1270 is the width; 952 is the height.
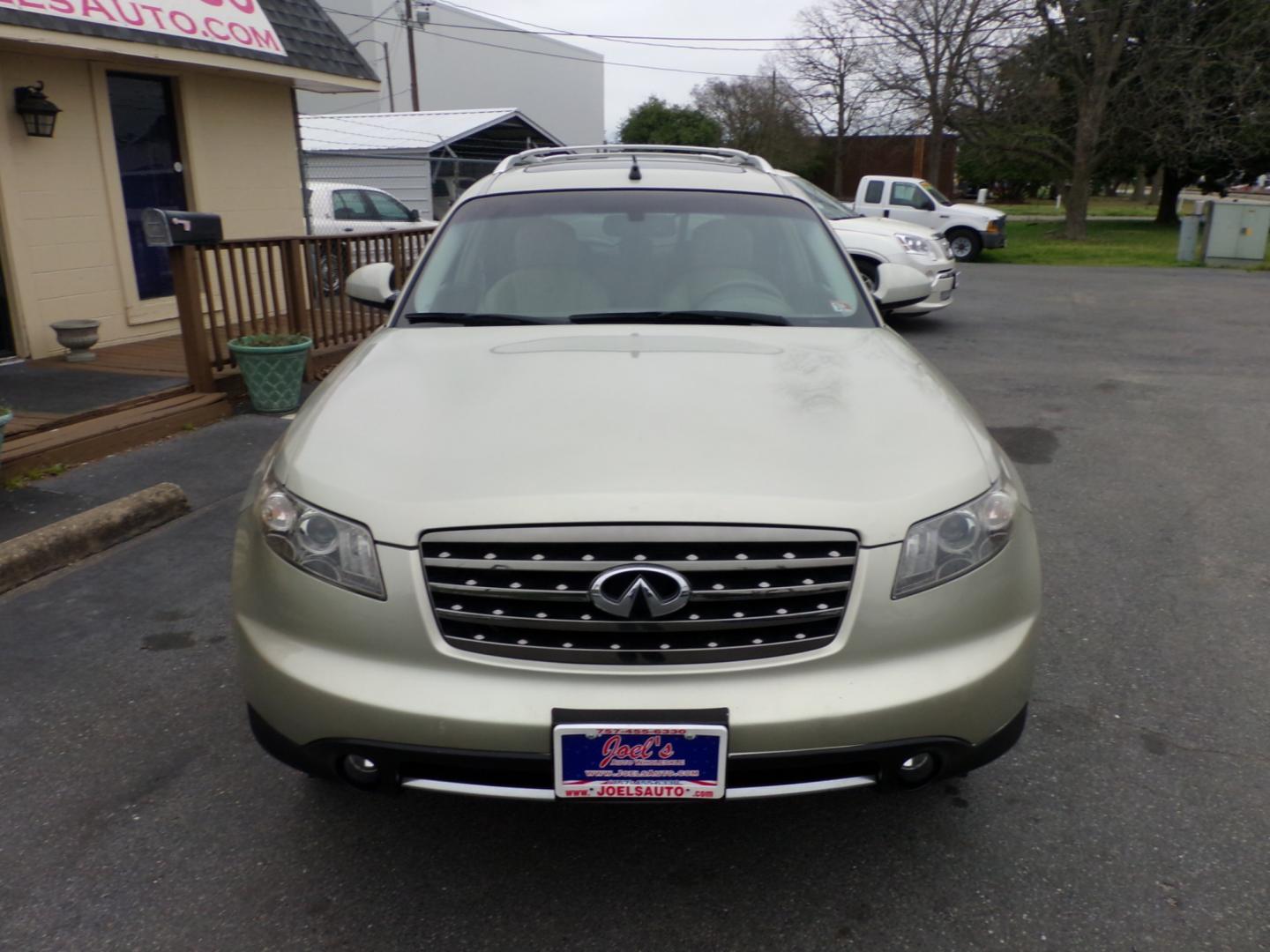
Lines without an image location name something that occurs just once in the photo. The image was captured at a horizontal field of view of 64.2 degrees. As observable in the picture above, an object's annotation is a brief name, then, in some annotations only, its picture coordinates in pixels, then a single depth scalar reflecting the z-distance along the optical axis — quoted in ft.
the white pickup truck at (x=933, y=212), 67.77
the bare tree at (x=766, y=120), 142.82
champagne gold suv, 6.84
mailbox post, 21.70
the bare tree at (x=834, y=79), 126.72
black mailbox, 21.58
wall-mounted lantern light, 24.86
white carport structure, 80.33
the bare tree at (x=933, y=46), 90.63
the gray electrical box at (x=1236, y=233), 62.49
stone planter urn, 25.64
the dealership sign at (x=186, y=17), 24.39
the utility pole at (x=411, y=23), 124.47
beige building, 25.17
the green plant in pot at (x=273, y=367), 22.62
